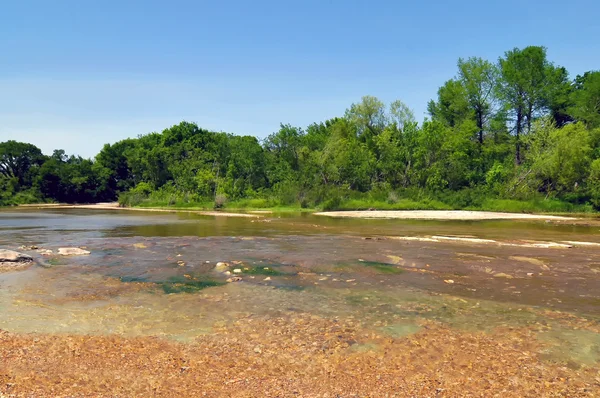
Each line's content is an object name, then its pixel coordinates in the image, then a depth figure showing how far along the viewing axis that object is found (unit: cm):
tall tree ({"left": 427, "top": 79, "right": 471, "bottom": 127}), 7225
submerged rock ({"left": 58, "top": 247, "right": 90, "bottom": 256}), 1801
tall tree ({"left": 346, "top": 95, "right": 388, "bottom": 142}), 7981
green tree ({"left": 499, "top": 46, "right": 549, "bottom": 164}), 6725
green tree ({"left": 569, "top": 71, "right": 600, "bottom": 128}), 6250
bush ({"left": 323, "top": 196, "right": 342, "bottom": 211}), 5669
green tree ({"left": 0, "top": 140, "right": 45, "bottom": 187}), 9769
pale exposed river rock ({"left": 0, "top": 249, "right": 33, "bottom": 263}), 1546
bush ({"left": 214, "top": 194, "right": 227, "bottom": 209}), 6525
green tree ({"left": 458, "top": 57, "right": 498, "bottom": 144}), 7056
